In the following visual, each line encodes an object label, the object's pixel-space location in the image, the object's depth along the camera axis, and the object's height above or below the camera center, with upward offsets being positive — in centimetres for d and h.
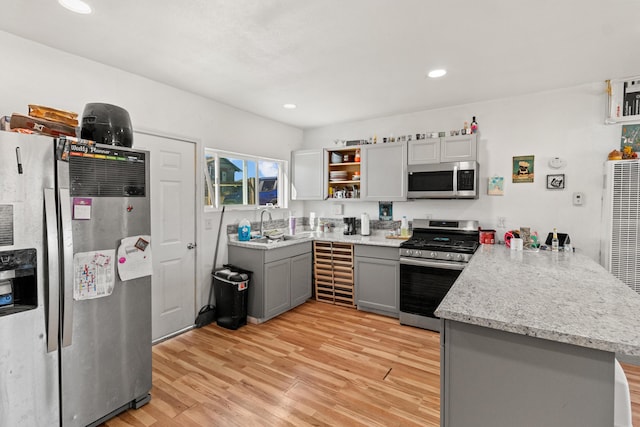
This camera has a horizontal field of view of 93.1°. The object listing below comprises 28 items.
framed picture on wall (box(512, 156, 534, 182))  339 +44
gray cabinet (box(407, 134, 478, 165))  345 +69
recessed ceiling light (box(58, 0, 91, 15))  177 +121
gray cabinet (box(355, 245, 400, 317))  359 -87
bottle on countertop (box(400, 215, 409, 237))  406 -26
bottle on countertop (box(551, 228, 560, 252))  290 -34
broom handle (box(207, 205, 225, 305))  356 -57
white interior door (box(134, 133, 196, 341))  297 -25
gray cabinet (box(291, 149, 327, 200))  447 +50
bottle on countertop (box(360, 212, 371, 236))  423 -24
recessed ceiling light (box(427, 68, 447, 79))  272 +124
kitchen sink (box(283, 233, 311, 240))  428 -40
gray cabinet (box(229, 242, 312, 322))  339 -82
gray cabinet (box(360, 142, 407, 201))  386 +48
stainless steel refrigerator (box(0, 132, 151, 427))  154 -42
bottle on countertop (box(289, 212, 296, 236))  449 -26
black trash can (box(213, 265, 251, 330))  327 -97
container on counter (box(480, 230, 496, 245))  338 -33
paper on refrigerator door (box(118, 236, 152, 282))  196 -33
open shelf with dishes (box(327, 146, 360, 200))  435 +50
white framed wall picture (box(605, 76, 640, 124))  289 +104
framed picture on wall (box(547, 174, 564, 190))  324 +28
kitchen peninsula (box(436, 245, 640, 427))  111 -58
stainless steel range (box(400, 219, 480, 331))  319 -67
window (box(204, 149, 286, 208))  361 +37
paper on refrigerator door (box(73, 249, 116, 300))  176 -40
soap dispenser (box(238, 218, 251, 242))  375 -30
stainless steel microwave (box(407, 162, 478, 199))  340 +32
